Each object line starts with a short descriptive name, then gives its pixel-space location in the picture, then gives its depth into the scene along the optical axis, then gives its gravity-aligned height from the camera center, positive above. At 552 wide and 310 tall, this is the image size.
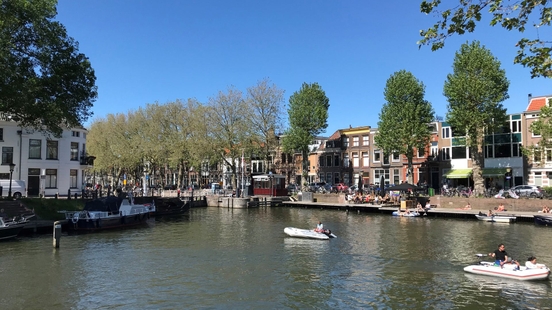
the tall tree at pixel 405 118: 60.06 +9.53
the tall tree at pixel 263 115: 74.44 +12.14
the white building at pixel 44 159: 50.25 +2.67
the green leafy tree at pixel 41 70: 31.84 +9.53
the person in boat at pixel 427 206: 49.64 -3.13
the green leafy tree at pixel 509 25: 7.69 +3.12
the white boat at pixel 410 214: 47.94 -3.91
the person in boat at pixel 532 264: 20.83 -4.28
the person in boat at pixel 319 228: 33.59 -3.97
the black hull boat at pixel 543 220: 38.19 -3.62
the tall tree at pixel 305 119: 73.21 +11.23
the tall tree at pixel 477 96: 50.09 +10.72
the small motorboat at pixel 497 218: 41.28 -3.83
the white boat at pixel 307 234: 33.00 -4.43
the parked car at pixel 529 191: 46.07 -1.08
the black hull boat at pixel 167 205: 53.69 -3.59
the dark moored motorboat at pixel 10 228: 30.34 -3.73
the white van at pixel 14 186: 46.46 -0.87
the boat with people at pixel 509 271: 20.53 -4.70
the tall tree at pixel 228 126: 72.19 +9.80
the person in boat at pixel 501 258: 21.62 -4.14
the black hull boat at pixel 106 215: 37.34 -3.48
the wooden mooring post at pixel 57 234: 28.25 -3.86
